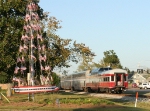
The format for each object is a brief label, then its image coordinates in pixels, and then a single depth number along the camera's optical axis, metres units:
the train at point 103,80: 51.09
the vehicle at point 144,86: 88.12
